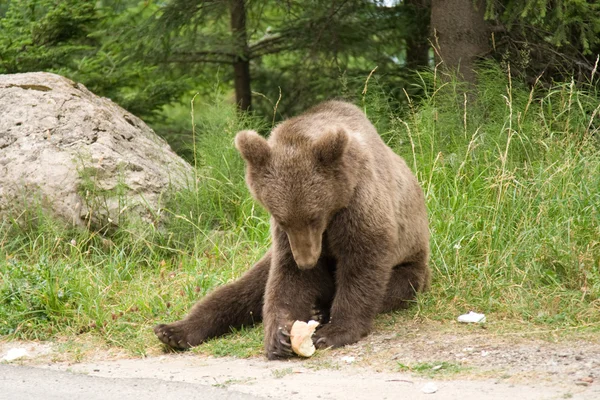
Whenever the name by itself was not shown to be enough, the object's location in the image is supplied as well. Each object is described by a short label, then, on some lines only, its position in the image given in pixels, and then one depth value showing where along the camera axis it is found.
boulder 15.77
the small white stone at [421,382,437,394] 8.98
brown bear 10.84
